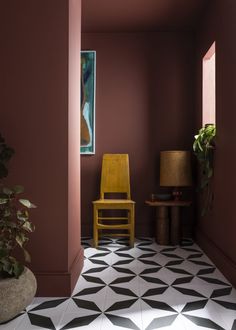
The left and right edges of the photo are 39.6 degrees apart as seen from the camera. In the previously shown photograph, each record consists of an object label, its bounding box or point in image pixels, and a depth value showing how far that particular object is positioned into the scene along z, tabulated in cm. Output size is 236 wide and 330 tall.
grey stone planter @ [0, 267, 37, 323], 189
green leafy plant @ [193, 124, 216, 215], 337
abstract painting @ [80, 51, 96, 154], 450
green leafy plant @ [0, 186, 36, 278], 200
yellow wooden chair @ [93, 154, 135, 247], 427
